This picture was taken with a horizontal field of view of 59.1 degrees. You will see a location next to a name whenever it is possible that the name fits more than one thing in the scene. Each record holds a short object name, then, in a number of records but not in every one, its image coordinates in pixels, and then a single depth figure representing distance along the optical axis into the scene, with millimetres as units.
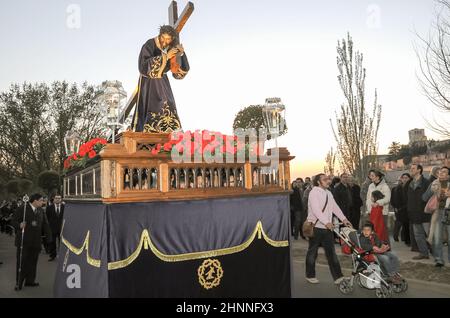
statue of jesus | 6020
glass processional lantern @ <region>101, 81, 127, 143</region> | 5656
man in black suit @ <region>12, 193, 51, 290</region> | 7754
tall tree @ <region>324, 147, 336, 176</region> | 27956
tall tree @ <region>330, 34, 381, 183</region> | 15914
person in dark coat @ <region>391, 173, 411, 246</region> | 10922
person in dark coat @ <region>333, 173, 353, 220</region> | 11359
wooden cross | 6289
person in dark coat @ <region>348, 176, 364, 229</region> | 12086
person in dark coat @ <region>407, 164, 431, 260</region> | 8609
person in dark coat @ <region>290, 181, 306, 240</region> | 13664
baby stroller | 5992
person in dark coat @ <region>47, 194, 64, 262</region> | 12008
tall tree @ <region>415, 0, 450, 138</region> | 11652
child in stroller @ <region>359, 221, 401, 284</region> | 6223
